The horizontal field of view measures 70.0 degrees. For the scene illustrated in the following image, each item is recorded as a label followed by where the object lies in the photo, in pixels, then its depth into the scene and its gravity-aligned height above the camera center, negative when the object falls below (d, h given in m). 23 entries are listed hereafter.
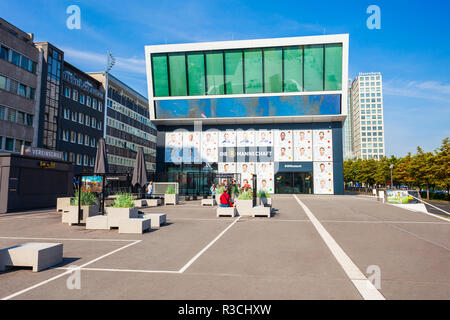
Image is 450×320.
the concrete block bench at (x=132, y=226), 10.22 -1.36
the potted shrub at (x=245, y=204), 15.41 -0.97
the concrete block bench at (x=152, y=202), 21.34 -1.26
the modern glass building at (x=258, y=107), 37.81 +9.42
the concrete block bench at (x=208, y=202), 21.50 -1.22
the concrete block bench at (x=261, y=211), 14.76 -1.23
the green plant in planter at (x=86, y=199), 13.12 -0.70
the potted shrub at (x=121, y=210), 11.03 -0.98
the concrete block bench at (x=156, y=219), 11.76 -1.32
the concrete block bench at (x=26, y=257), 5.87 -1.40
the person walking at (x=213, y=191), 24.55 -0.56
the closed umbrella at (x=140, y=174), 19.30 +0.54
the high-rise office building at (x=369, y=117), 182.25 +40.05
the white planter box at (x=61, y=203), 17.11 -1.13
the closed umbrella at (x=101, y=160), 18.19 +1.29
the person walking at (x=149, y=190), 23.77 -0.56
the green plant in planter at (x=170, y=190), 22.81 -0.48
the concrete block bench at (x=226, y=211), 15.01 -1.26
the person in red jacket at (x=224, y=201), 15.24 -0.81
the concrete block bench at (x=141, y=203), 19.77 -1.27
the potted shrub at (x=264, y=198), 18.54 -0.79
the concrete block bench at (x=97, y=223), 11.10 -1.40
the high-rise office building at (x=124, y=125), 59.72 +12.34
